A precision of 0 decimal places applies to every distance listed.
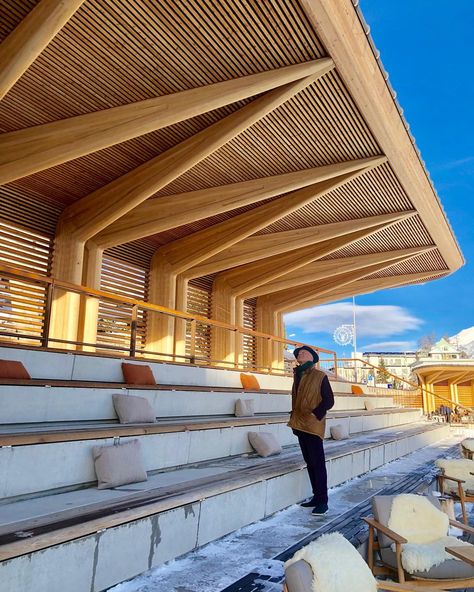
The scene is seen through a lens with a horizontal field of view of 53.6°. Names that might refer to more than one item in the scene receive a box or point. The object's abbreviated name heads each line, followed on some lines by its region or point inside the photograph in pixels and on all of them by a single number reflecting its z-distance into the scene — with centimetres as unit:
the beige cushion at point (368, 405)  1307
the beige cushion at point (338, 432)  833
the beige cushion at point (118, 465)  363
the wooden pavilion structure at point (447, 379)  2547
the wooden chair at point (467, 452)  731
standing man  455
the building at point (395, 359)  9545
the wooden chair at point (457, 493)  502
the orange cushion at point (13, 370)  446
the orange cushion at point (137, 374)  613
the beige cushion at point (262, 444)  586
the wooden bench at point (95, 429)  334
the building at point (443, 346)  8585
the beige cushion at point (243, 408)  717
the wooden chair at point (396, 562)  293
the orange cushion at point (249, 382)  902
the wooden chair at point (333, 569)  199
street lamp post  3288
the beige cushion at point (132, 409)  490
